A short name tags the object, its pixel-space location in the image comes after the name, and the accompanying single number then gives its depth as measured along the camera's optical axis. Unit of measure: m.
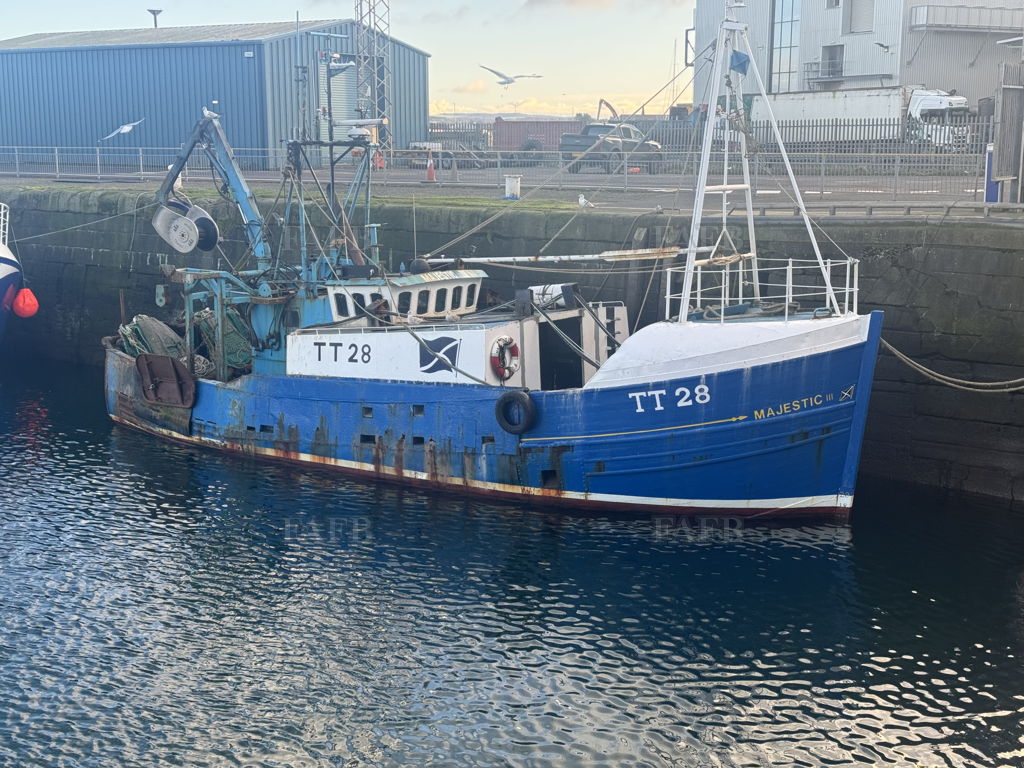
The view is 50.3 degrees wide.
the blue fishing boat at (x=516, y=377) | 15.87
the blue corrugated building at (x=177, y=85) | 38.56
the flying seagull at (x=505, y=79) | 45.25
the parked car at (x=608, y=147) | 31.80
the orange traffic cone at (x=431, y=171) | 30.98
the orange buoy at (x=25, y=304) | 28.12
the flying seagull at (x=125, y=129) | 39.31
